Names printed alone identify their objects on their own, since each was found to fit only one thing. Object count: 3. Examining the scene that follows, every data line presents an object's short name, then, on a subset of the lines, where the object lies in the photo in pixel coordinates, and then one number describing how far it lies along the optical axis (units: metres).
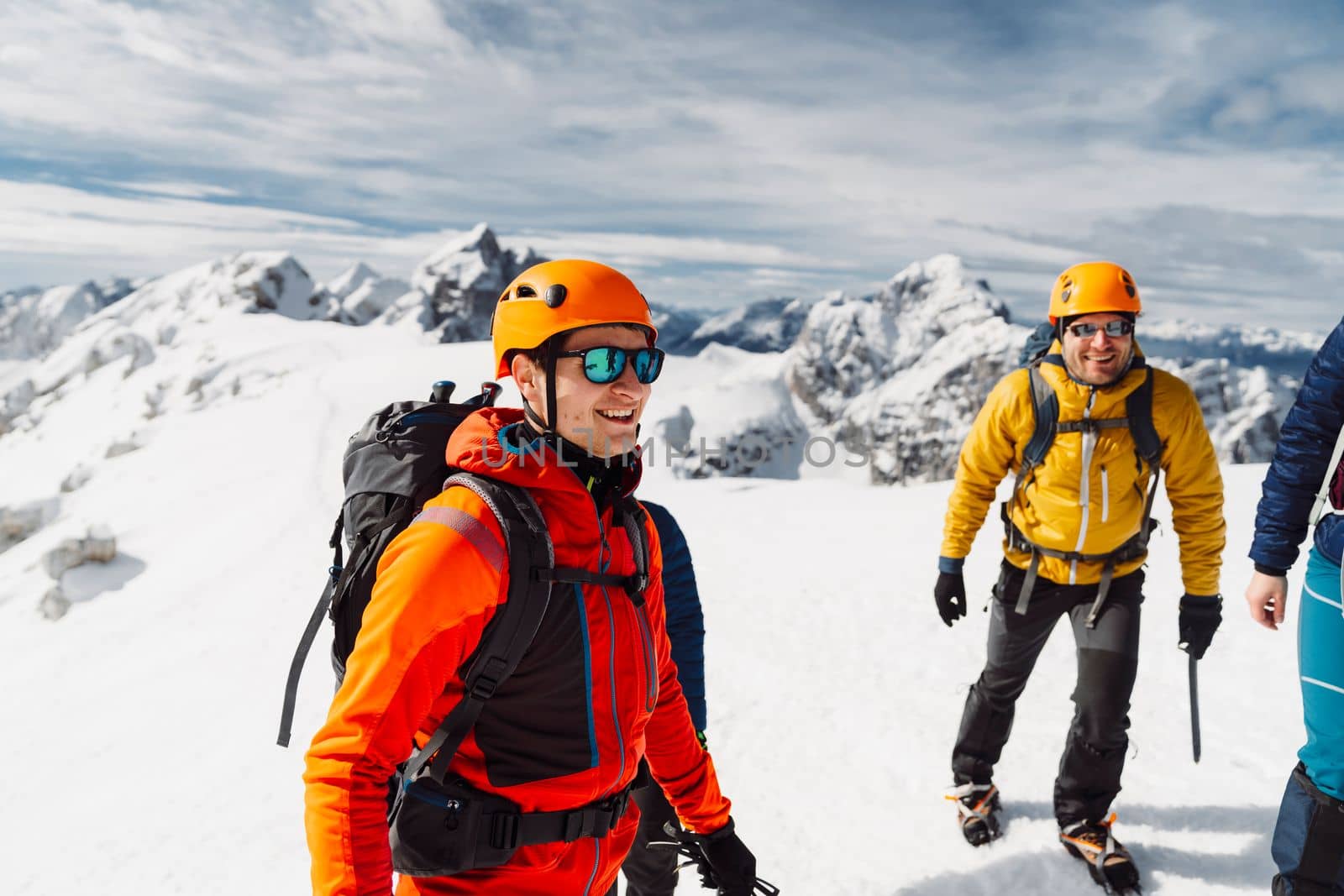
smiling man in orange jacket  1.83
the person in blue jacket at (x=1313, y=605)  2.94
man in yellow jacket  4.27
